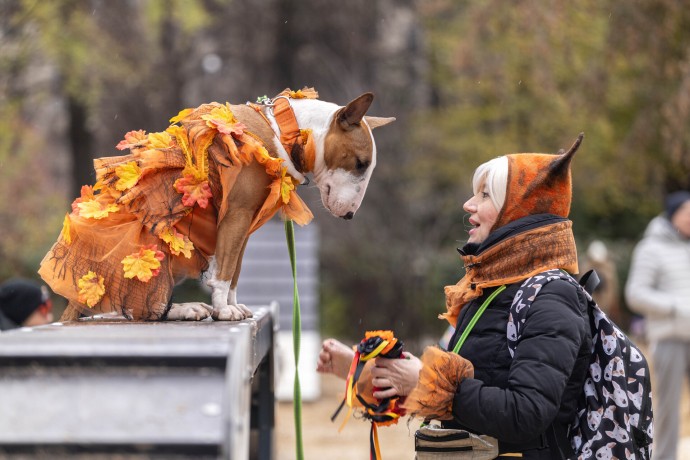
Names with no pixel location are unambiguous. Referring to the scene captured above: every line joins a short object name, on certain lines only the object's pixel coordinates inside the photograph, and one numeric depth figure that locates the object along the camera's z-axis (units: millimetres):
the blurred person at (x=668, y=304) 13797
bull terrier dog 6469
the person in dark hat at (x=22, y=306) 11219
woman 4832
